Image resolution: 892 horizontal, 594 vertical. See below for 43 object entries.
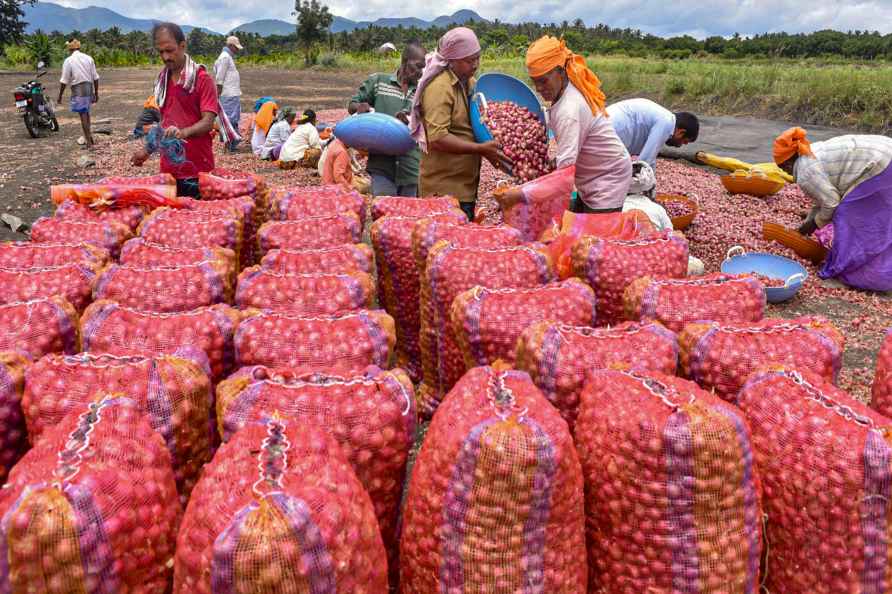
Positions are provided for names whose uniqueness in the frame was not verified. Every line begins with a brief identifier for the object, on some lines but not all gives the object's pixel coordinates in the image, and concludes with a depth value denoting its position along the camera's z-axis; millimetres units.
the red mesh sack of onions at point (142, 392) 1424
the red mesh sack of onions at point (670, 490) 1271
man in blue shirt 5379
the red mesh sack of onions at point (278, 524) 983
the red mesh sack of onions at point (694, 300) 1961
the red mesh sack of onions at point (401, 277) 2766
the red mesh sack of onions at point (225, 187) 3311
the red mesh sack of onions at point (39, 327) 1716
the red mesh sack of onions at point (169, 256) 2221
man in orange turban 3371
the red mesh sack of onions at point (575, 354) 1641
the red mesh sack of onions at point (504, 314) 1932
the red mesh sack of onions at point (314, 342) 1717
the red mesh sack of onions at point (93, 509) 1012
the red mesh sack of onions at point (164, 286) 1990
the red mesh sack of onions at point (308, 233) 2641
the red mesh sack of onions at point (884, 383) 1744
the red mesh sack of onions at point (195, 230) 2562
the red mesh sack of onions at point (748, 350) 1666
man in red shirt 3727
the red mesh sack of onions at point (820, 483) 1298
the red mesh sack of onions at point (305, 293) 2035
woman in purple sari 4527
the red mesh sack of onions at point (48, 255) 2264
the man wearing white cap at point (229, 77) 10281
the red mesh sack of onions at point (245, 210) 2955
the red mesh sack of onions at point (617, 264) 2289
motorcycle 11453
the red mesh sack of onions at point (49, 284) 2021
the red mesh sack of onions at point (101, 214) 2867
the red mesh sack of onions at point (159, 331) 1724
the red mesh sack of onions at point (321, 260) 2338
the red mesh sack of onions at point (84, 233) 2582
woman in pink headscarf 3523
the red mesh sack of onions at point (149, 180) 3285
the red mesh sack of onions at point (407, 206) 3010
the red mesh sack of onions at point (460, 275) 2234
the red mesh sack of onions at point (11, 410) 1469
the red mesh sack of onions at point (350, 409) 1384
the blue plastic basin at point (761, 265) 4613
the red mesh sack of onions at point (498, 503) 1230
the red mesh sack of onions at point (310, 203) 3037
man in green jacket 4711
